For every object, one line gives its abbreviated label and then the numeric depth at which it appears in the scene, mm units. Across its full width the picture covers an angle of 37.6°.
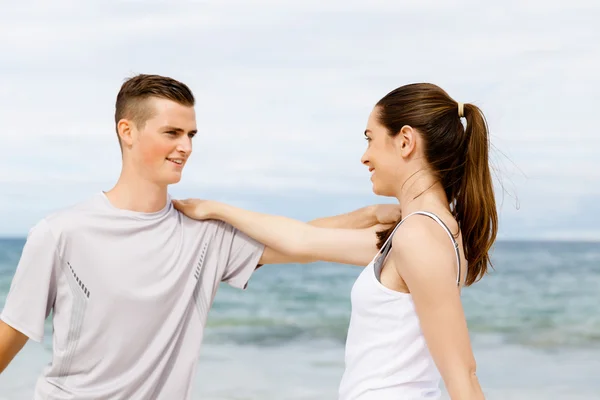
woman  2252
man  2701
